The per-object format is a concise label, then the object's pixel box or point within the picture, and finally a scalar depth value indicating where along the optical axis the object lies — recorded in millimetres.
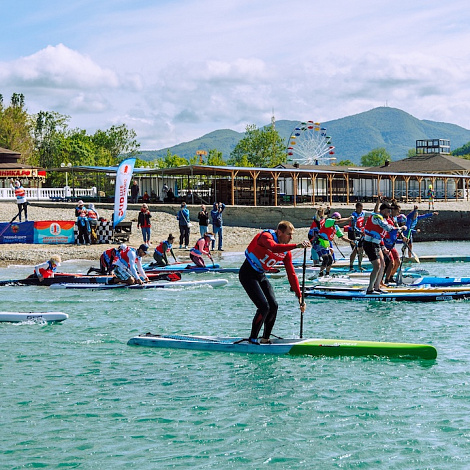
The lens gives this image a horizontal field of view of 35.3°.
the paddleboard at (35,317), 14961
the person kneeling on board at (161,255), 20844
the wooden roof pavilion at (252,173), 41812
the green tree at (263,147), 99125
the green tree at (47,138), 95888
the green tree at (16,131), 87750
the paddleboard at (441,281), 18219
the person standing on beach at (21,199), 32750
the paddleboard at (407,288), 17031
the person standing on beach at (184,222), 28891
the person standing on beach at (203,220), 28909
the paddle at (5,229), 29859
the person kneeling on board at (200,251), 21719
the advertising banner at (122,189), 24875
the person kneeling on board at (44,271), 19203
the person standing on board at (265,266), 10250
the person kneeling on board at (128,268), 18641
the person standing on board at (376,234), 15836
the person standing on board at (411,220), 19505
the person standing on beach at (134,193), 43469
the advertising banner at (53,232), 29703
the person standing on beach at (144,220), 28062
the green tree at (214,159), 95100
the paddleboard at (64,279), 19453
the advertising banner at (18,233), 29656
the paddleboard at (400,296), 16625
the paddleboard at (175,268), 21438
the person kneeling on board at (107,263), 19812
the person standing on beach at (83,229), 29391
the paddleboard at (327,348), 11477
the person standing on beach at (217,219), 28578
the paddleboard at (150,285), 18844
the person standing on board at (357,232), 20569
